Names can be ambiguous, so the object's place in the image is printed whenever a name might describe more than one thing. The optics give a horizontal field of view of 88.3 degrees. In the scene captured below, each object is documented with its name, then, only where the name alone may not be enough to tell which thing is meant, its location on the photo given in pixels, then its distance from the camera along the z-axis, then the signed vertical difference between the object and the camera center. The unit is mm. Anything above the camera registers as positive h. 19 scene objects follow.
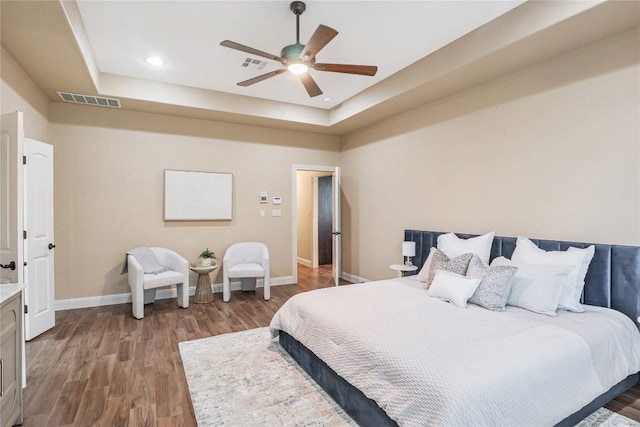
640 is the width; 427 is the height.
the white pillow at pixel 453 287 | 2764 -670
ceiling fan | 2516 +1296
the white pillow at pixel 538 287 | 2557 -613
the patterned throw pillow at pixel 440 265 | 3186 -551
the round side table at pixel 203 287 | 4781 -1152
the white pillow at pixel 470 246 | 3443 -387
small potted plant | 4848 -741
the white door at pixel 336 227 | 5802 -315
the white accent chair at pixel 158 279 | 4062 -907
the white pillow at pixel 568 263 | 2629 -446
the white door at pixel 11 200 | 2721 +56
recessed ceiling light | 3704 +1692
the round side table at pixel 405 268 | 4293 -761
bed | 1629 -846
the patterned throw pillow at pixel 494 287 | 2676 -638
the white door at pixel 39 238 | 3402 -335
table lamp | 4387 -522
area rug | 2145 -1368
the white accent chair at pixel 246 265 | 4824 -883
